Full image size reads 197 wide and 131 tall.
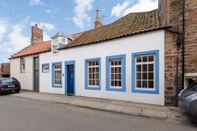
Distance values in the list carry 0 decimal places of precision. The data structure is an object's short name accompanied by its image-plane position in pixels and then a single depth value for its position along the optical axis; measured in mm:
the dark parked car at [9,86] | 11267
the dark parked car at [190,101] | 4326
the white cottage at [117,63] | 6572
